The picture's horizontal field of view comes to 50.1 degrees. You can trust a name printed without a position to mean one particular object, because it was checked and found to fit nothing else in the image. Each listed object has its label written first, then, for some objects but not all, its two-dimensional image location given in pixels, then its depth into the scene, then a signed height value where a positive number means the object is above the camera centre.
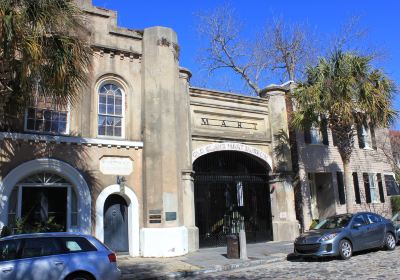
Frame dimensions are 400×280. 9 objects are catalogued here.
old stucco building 14.41 +2.44
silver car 13.41 -0.66
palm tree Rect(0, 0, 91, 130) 9.91 +4.24
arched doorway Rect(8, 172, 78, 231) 13.70 +0.85
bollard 14.30 -0.91
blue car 7.89 -0.57
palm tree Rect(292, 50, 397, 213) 17.58 +4.89
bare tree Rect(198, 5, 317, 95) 32.03 +11.86
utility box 14.48 -0.91
